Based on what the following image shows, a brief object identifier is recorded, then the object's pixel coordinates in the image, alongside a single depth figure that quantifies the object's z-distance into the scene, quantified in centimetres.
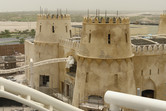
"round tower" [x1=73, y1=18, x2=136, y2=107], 1817
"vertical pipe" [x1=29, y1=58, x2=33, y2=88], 2612
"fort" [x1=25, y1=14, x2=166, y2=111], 1825
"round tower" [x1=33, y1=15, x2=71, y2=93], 2725
